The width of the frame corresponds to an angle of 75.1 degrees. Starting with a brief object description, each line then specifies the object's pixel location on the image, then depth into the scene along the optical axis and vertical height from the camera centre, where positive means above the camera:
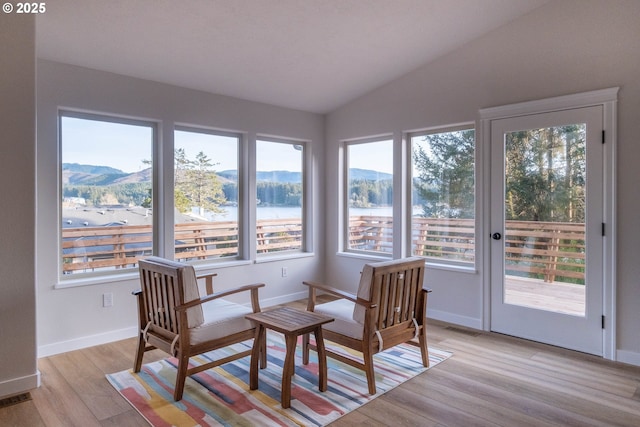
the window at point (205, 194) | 4.34 +0.20
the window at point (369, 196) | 5.05 +0.21
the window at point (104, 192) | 3.67 +0.19
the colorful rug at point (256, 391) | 2.42 -1.18
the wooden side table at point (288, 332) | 2.55 -0.77
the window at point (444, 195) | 4.27 +0.18
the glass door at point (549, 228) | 3.41 -0.14
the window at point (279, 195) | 5.09 +0.21
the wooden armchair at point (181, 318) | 2.62 -0.72
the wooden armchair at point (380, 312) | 2.71 -0.72
